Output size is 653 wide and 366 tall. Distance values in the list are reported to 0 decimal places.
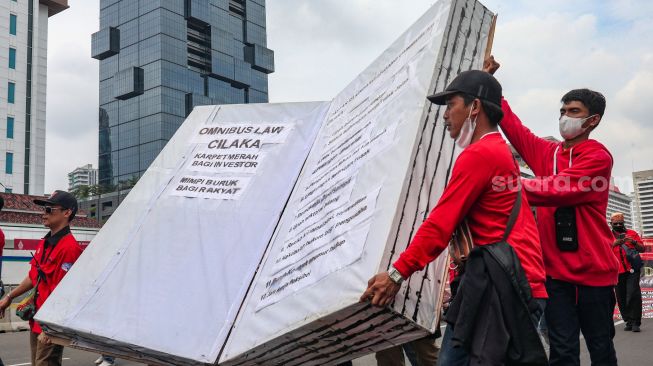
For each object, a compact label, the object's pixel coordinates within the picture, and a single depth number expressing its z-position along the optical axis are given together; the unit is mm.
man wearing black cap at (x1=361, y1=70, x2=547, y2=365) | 2059
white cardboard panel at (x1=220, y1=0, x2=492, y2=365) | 2297
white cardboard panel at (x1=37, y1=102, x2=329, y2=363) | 2859
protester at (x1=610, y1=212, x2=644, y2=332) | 9141
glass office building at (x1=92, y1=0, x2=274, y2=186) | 96250
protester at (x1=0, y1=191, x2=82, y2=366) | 4090
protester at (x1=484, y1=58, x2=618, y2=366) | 2939
